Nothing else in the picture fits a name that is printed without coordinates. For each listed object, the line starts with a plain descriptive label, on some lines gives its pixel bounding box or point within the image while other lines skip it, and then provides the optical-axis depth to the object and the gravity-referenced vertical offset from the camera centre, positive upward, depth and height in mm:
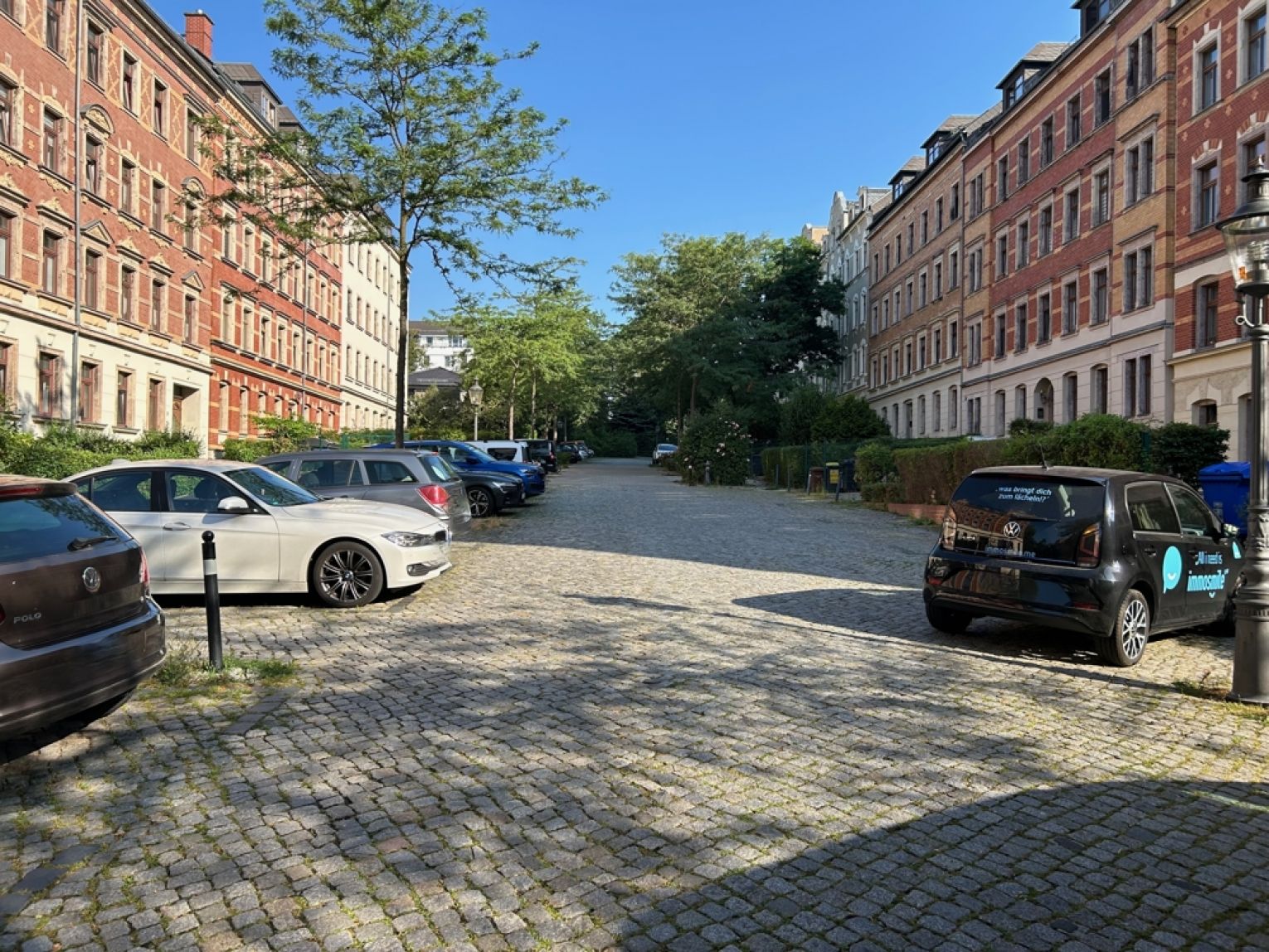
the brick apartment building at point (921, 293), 47281 +9501
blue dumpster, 12828 -268
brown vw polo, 4484 -775
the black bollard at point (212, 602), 6891 -1012
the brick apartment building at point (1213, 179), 24750 +7921
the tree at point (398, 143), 18047 +6121
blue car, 24297 +20
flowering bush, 39812 +589
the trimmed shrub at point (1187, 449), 15078 +302
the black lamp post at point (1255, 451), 6461 +127
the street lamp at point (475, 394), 36469 +2632
